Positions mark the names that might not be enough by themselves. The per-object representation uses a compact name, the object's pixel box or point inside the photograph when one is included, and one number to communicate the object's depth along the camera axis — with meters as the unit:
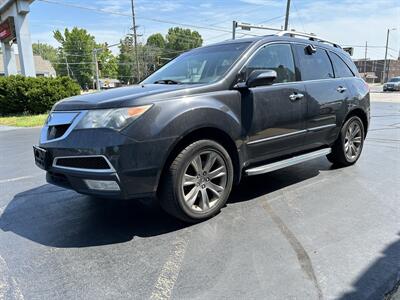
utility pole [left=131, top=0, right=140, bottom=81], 38.31
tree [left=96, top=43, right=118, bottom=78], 88.12
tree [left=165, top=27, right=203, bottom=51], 98.00
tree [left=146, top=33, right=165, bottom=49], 102.38
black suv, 3.15
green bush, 15.31
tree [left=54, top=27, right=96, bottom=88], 80.50
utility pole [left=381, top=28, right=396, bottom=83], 66.35
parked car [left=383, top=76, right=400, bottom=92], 37.47
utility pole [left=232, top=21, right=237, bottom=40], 19.09
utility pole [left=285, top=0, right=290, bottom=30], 26.32
